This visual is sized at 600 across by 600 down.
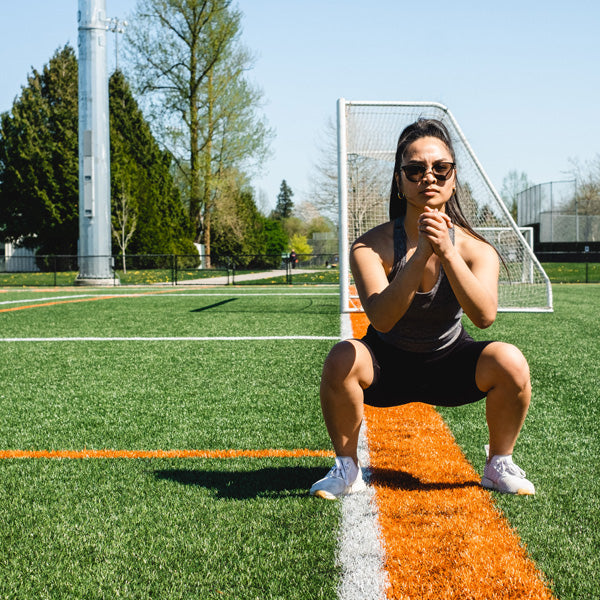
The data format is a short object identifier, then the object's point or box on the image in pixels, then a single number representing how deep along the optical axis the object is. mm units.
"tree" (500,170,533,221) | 65412
